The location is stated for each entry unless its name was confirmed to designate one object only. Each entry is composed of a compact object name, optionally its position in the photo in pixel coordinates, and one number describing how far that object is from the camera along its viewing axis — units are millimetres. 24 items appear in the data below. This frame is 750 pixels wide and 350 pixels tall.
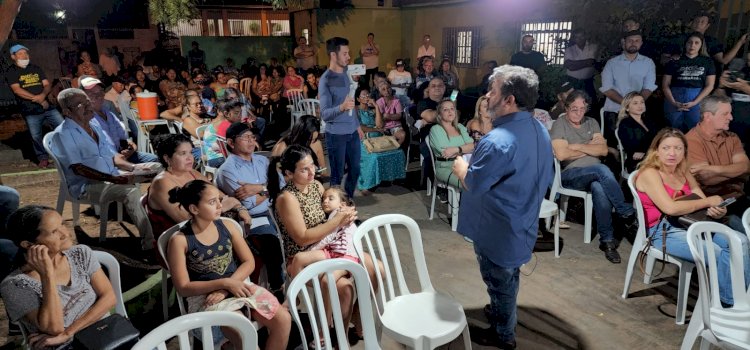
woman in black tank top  2549
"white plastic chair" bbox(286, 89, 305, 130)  9259
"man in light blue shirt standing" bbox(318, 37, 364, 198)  4594
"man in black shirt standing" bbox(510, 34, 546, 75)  8406
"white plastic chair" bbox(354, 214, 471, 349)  2441
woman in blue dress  5926
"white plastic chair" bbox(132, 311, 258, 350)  1697
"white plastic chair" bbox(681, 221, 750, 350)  2416
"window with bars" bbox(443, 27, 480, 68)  12648
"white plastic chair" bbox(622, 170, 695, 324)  3287
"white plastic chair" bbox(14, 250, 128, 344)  2520
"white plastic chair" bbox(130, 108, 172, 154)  6609
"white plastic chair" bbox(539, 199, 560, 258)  4141
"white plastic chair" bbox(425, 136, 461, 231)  4891
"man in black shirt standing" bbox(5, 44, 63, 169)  6629
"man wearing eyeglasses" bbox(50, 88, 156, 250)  4121
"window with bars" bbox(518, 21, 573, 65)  9984
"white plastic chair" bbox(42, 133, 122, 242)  4234
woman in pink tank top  3251
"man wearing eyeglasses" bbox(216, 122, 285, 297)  3439
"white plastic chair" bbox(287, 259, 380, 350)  2209
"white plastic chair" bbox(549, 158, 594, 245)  4577
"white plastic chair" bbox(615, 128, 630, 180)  5137
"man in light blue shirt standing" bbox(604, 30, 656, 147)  5930
